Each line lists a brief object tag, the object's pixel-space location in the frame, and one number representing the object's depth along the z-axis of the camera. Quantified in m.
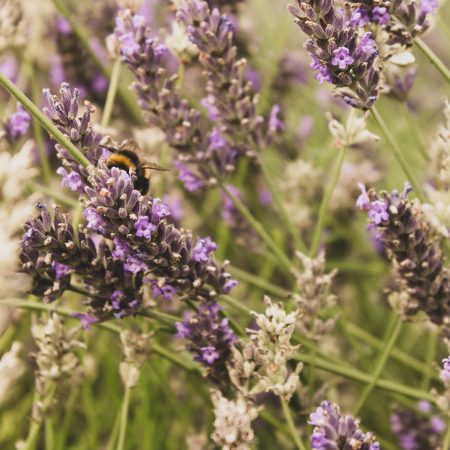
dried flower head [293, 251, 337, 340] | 0.94
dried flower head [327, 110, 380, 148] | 0.94
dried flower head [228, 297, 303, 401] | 0.87
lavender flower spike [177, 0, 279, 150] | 0.93
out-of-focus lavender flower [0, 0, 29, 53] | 1.00
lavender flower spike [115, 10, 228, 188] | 0.93
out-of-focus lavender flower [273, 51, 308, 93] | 1.17
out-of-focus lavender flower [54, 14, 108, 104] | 1.10
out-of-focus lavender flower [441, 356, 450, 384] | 0.84
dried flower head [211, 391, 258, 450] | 0.88
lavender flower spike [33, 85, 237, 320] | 0.86
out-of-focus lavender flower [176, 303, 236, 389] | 0.90
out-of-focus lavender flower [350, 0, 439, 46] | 0.89
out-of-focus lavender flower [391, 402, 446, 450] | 1.00
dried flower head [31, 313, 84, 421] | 0.92
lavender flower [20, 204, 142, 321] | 0.88
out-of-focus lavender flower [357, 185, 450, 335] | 0.89
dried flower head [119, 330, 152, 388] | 0.92
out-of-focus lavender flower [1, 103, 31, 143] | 0.97
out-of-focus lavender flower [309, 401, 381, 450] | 0.85
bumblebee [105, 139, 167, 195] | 0.92
